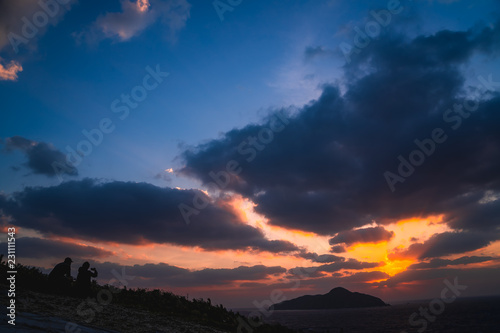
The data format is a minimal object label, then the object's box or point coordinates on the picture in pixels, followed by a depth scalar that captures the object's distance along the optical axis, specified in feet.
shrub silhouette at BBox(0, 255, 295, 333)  42.70
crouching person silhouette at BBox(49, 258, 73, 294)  42.99
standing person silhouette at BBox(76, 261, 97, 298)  44.91
